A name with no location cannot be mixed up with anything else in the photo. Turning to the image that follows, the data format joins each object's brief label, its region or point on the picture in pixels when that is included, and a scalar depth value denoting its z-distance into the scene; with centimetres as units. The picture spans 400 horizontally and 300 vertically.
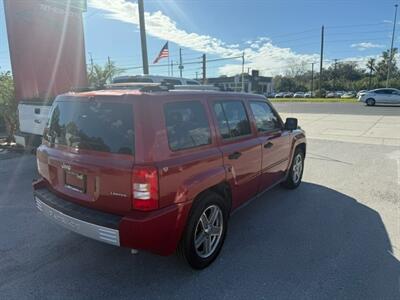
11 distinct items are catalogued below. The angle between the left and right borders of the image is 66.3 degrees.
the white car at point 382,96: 2745
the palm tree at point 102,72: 1535
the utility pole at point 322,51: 4834
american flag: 1473
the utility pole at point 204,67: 3070
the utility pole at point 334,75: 9246
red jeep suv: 246
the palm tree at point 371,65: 8588
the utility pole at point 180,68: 4274
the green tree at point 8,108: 917
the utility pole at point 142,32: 1041
